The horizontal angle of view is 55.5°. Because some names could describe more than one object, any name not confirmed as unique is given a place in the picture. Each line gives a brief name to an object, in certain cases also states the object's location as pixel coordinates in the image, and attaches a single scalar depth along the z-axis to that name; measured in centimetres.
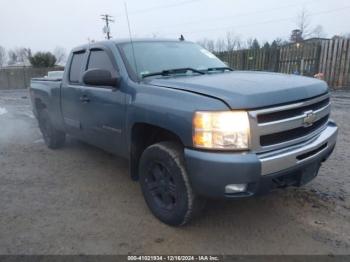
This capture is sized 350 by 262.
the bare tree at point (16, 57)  6795
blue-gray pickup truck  264
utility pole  4163
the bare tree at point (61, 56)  5562
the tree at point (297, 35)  4132
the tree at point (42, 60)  3275
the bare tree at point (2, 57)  7355
